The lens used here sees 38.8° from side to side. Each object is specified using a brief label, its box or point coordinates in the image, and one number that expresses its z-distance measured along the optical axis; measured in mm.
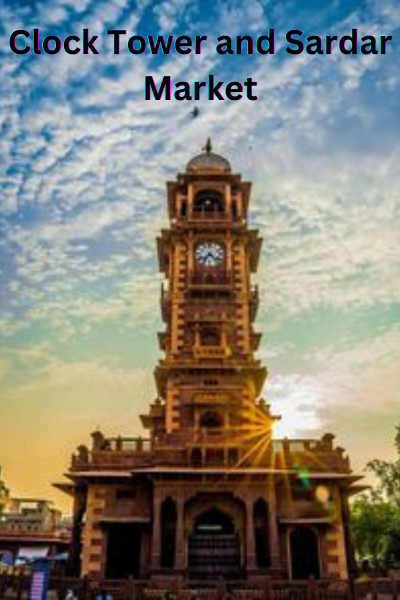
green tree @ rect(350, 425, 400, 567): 41125
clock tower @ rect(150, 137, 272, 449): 28797
